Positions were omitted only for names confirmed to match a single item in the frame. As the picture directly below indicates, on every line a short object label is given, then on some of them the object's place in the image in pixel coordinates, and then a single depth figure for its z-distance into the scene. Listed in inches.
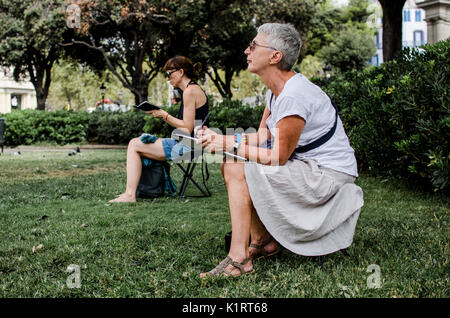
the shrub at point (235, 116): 449.4
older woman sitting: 114.0
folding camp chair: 236.3
